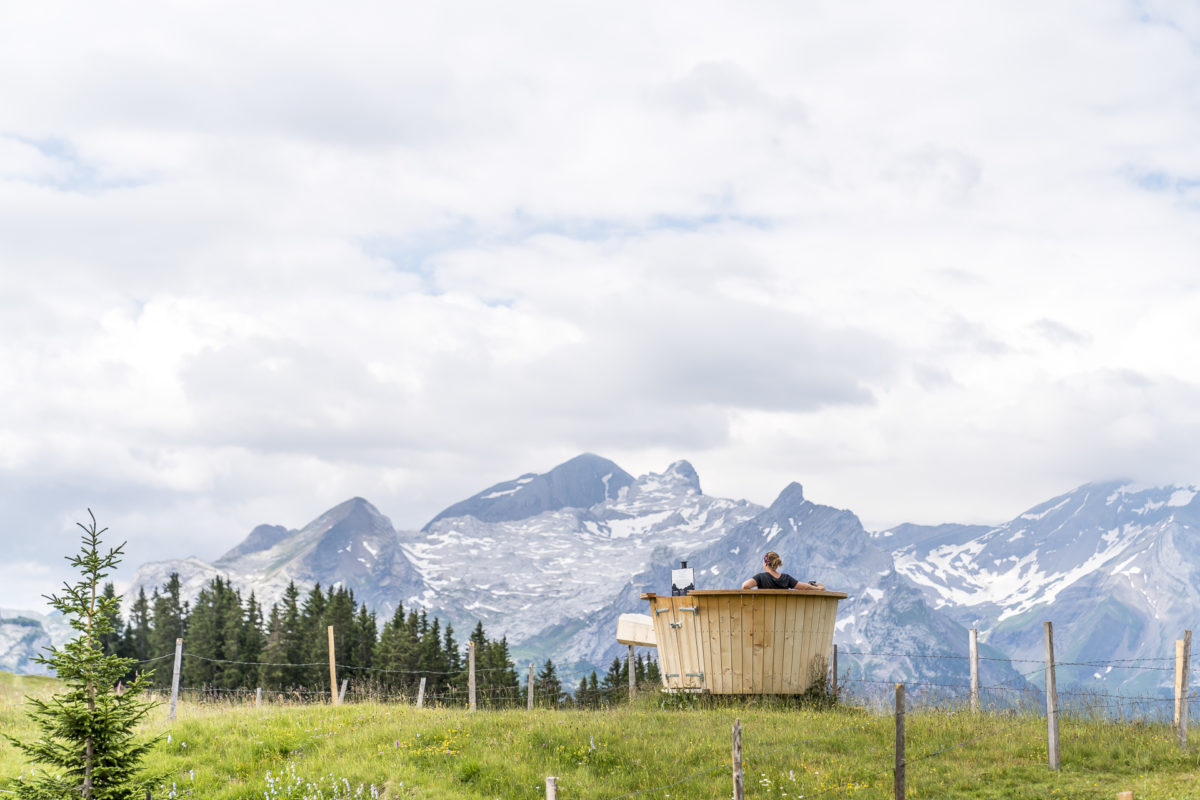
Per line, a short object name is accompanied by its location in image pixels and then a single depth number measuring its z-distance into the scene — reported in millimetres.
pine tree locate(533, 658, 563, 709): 33444
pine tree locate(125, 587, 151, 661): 113162
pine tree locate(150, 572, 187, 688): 103938
